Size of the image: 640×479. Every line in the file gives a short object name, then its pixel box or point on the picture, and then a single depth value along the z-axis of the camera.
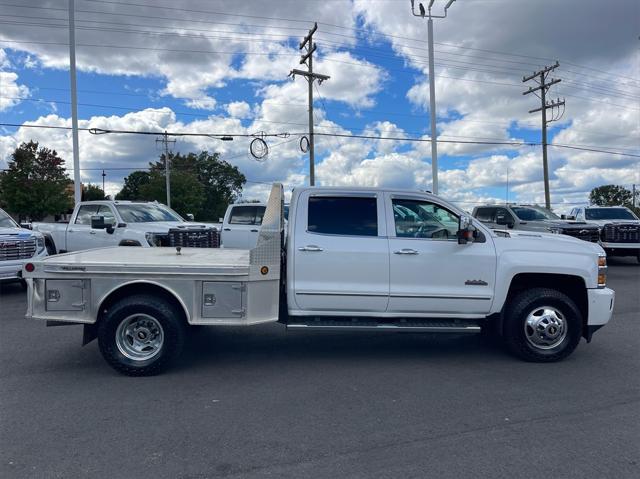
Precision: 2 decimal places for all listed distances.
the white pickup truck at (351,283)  5.36
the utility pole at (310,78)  24.49
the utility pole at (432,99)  17.70
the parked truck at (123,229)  10.94
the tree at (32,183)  35.00
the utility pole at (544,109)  30.88
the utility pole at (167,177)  43.60
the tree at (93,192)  72.66
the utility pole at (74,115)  18.55
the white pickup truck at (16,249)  10.34
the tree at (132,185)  75.01
